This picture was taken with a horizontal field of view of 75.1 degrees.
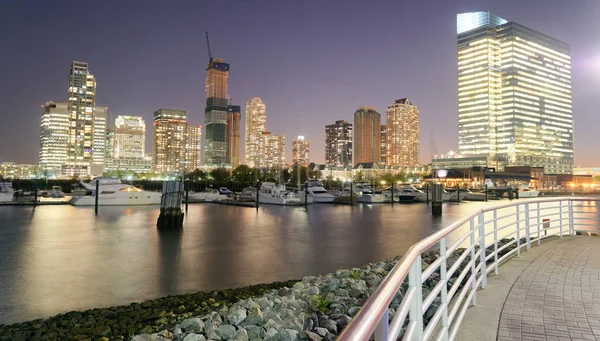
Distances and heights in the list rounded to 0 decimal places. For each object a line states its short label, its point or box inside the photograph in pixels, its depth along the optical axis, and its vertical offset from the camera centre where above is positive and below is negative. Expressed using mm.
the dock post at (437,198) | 38128 -2416
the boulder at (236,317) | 6566 -2417
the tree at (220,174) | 151025 +309
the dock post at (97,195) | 37369 -1994
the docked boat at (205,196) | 57253 -3162
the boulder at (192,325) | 6539 -2553
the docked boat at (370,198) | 54375 -3397
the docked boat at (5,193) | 45812 -2046
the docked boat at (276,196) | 49062 -2867
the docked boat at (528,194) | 89188 -4754
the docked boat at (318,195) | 55906 -3009
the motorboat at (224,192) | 74925 -3298
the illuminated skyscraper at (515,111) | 188750 +30986
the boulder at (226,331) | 6169 -2498
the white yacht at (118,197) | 43562 -2457
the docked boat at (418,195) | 61072 -3343
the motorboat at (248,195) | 58356 -3316
